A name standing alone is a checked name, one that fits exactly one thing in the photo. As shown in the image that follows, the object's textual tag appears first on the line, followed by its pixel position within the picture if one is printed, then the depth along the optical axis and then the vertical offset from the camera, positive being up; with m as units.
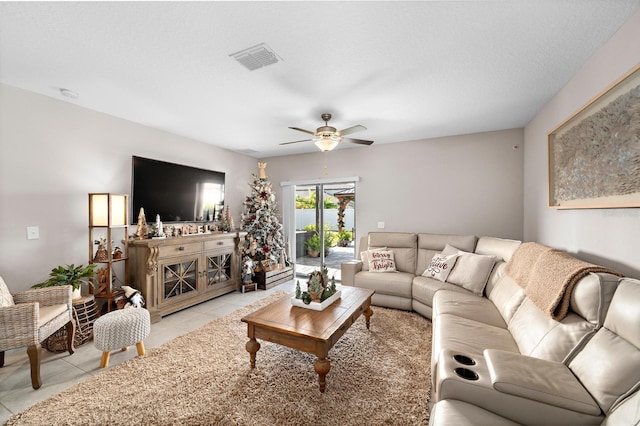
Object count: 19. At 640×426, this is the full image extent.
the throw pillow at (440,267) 3.33 -0.69
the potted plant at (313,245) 5.60 -0.68
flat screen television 3.53 +0.35
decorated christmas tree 4.74 -0.16
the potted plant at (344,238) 5.35 -0.50
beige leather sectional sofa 1.10 -0.77
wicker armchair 1.95 -0.88
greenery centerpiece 2.49 -0.74
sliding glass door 5.30 -0.25
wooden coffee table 1.92 -0.90
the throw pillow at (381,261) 3.81 -0.71
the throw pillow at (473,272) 2.98 -0.69
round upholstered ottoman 2.23 -1.03
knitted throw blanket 1.56 -0.43
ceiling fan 2.92 +0.89
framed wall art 1.56 +0.46
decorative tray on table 2.43 -0.86
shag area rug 1.69 -1.31
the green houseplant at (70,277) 2.57 -0.64
